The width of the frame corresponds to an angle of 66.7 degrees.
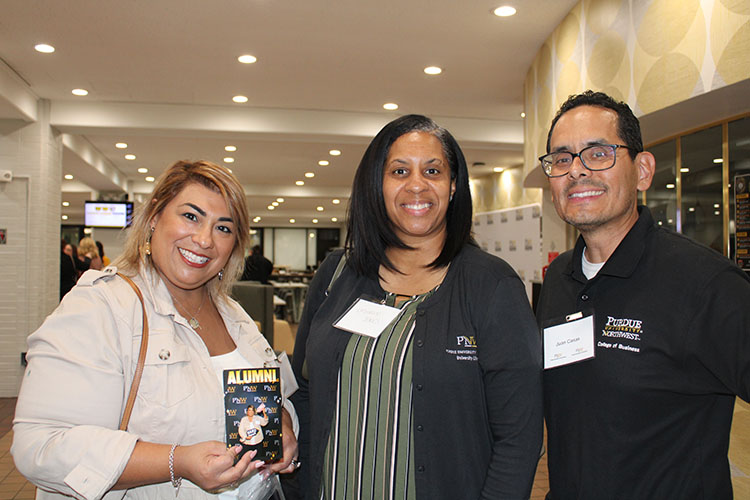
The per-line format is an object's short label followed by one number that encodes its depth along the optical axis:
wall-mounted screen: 10.59
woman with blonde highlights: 1.30
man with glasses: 1.33
